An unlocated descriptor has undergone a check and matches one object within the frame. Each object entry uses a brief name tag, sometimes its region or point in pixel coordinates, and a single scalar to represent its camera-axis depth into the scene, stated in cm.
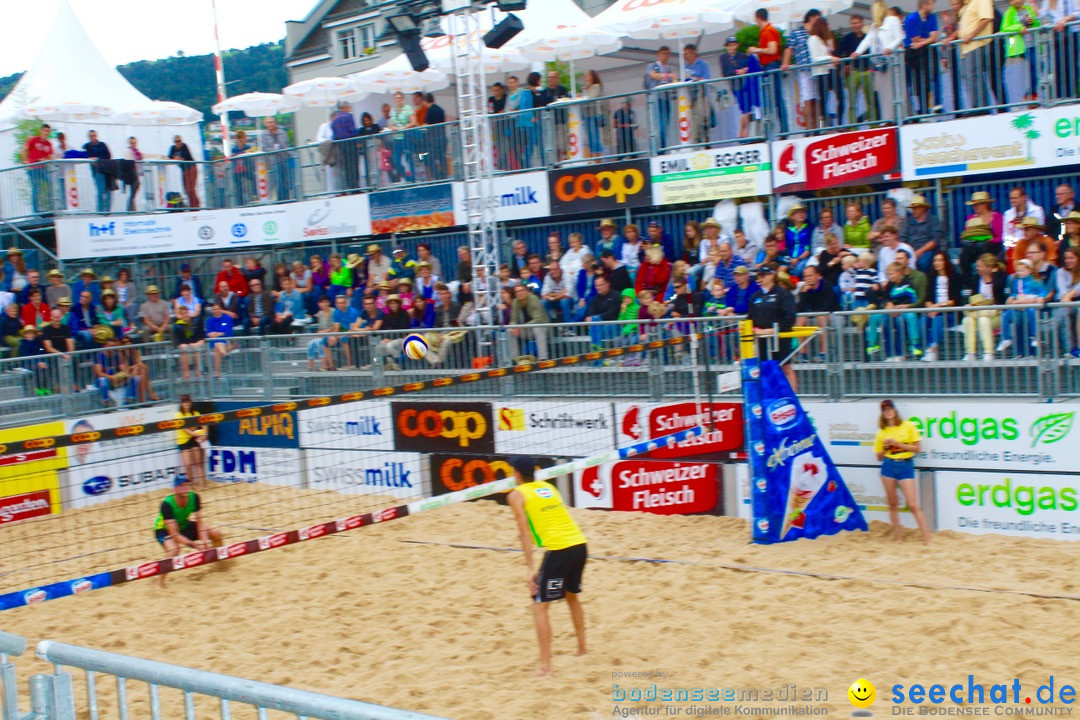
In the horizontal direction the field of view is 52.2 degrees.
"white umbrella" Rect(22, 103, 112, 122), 2294
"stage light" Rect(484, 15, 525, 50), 1595
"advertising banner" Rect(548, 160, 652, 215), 1642
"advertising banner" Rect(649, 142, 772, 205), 1531
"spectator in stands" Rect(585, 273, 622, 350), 1469
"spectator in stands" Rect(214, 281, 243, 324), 1923
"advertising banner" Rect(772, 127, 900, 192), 1419
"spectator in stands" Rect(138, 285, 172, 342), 1927
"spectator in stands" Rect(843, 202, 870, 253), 1400
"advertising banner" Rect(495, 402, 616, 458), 1330
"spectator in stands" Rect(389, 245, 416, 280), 1794
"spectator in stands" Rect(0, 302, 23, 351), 1764
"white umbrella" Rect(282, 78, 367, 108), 2114
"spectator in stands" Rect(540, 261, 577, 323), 1544
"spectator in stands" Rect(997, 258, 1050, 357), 1045
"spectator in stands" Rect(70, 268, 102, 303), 1938
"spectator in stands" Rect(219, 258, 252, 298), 1972
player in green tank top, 1132
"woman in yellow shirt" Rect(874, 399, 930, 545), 1063
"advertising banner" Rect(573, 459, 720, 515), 1264
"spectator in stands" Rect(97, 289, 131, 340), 1903
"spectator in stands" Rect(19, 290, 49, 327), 1827
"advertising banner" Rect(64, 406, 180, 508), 1627
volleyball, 1459
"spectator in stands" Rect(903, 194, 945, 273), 1297
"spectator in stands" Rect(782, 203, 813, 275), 1441
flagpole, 2992
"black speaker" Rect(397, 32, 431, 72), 1628
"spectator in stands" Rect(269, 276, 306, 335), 1822
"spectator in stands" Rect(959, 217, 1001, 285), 1276
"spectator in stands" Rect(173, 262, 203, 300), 2117
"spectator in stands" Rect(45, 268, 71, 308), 1922
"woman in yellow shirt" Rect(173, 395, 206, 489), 1552
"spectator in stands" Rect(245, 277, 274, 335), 1852
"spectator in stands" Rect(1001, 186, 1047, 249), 1257
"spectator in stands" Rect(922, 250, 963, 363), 1199
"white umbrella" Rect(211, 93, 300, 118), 2394
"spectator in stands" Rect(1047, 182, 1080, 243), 1262
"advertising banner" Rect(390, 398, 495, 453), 1423
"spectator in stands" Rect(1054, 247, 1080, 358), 1023
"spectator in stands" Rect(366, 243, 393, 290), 1802
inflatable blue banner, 1082
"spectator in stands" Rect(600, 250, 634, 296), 1512
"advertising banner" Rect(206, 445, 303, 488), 1617
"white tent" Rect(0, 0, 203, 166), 2448
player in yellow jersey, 766
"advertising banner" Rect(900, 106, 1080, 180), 1286
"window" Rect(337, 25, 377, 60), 3494
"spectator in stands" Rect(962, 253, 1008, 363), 1062
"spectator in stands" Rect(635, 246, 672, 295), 1503
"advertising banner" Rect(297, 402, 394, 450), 1519
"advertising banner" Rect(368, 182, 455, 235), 1842
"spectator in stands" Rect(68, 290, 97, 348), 1850
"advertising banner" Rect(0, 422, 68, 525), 1575
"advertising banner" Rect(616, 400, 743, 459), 1251
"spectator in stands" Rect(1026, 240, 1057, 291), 1142
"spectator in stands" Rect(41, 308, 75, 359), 1750
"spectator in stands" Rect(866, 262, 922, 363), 1103
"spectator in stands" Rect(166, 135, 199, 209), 2155
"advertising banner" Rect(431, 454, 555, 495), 1405
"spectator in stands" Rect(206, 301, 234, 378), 1900
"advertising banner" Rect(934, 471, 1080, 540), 1025
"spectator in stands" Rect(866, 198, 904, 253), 1335
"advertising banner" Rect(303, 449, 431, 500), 1488
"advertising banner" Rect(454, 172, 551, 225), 1736
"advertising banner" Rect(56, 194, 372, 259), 2005
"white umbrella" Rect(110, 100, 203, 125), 2427
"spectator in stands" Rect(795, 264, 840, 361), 1276
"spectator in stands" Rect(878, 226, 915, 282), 1281
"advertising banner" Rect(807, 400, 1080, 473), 1025
